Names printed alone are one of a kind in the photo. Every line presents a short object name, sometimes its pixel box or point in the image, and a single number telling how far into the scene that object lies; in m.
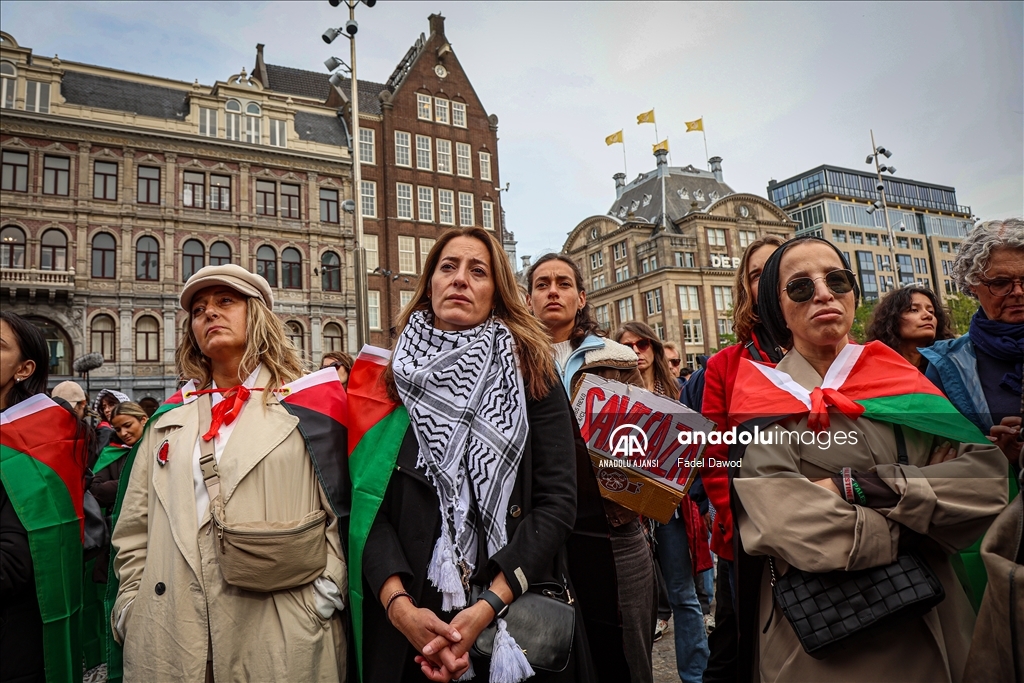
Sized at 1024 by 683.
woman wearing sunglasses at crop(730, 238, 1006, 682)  1.66
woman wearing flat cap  2.17
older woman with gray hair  2.39
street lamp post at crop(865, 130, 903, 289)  18.86
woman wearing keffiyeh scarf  1.90
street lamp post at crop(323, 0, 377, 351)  13.05
